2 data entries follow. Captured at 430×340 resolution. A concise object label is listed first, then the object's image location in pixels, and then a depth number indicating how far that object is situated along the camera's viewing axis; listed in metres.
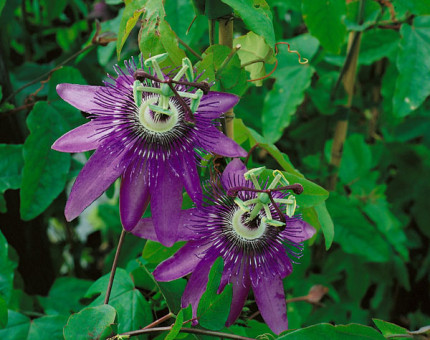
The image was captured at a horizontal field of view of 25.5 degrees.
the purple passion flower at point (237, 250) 0.47
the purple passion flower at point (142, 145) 0.46
